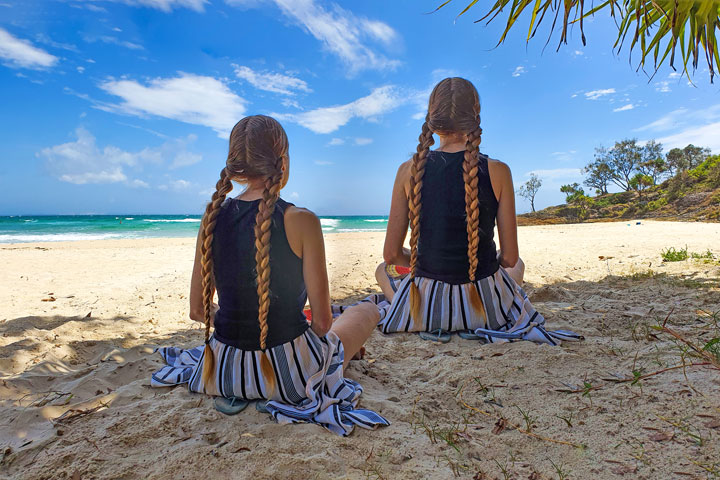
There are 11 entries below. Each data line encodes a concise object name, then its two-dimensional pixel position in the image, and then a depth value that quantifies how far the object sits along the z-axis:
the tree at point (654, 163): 33.28
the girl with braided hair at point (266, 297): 1.85
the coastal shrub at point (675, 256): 5.46
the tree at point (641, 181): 32.56
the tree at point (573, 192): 32.53
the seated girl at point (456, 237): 2.67
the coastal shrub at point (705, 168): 22.23
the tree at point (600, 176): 35.25
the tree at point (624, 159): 34.41
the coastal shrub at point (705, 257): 5.11
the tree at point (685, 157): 32.44
